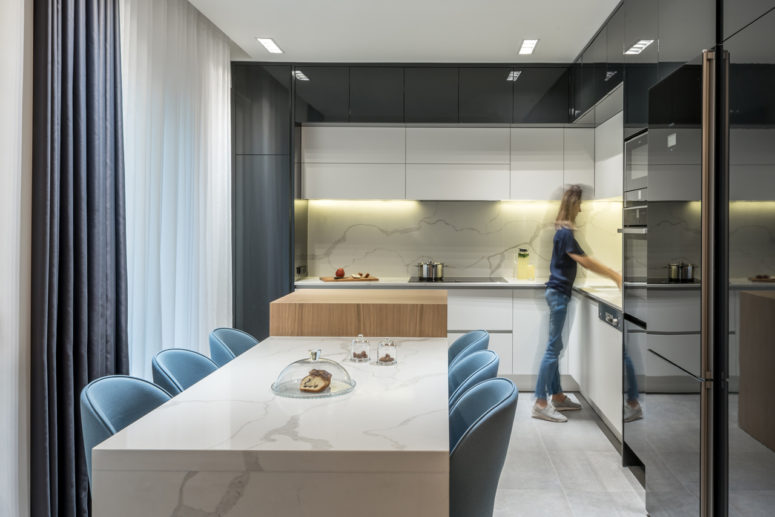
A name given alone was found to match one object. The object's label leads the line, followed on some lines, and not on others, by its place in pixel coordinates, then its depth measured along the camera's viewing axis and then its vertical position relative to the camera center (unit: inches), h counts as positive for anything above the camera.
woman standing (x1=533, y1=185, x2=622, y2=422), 161.3 -14.5
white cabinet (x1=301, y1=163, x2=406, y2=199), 186.1 +22.8
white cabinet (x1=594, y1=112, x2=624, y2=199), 146.2 +25.2
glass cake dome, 65.6 -14.8
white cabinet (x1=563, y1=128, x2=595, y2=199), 182.2 +29.7
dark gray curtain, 86.3 +3.0
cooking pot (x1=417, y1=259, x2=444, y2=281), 193.8 -6.4
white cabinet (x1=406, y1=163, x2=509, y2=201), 186.4 +22.4
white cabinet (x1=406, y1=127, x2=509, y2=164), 185.5 +33.8
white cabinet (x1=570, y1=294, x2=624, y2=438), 133.6 -28.3
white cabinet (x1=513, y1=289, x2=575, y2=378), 180.4 -23.3
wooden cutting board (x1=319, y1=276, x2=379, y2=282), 189.3 -8.9
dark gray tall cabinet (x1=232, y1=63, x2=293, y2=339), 179.8 +20.1
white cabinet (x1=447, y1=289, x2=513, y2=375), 180.7 -19.6
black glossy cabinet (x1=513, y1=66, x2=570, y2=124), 179.5 +49.3
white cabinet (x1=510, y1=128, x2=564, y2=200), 183.8 +28.1
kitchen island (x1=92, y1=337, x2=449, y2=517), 48.0 -18.4
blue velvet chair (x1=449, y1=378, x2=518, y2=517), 54.8 -19.9
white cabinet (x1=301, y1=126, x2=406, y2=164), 185.8 +34.5
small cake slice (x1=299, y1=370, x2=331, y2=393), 65.7 -14.7
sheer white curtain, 116.6 +18.1
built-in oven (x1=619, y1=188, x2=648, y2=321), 107.8 -0.1
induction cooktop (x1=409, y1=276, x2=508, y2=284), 191.0 -9.3
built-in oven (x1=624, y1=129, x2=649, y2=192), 108.2 +17.7
